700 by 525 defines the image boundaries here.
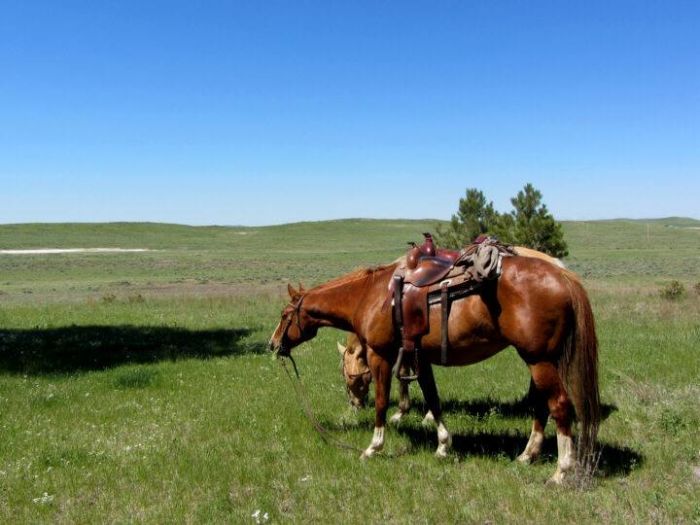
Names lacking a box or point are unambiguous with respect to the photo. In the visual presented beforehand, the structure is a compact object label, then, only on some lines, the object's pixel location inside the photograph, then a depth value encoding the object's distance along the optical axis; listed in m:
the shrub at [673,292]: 22.18
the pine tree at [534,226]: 32.44
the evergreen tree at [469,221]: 38.94
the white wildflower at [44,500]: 5.88
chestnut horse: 5.95
